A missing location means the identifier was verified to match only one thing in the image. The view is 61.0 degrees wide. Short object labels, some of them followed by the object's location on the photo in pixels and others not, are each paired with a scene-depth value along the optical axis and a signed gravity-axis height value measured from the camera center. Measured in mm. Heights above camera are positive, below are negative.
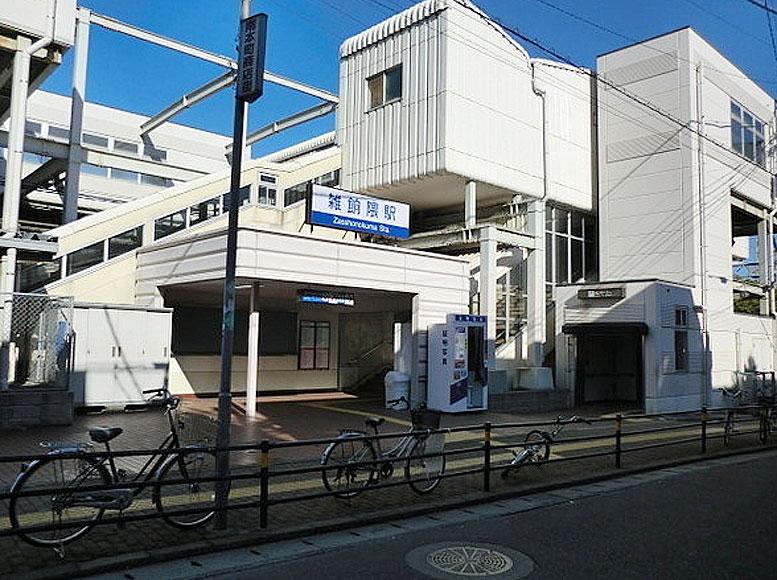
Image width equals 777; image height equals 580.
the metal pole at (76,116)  22047 +8001
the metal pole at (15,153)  15047 +4455
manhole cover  5371 -1791
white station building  18188 +4052
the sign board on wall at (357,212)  17188 +3763
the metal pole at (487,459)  7957 -1300
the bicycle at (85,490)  5426 -1262
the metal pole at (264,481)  6211 -1262
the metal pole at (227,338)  6207 +90
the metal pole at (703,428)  11656 -1273
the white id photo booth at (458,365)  16781 -344
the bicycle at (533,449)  8938 -1346
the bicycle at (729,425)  12867 -1357
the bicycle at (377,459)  7301 -1238
